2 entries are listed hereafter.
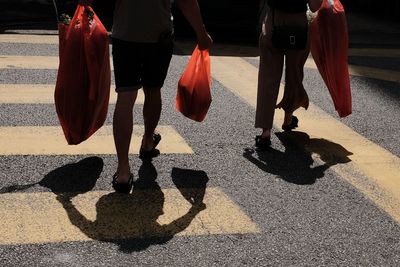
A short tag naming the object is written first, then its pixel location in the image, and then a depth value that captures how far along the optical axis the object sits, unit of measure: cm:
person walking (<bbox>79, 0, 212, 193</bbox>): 429
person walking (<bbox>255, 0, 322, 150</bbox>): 516
